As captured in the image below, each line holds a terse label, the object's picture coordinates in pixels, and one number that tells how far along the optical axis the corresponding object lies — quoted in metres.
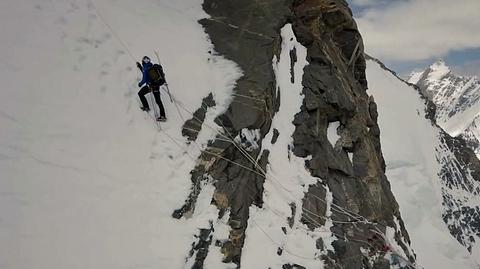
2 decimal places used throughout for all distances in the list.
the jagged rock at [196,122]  12.10
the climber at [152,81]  11.70
